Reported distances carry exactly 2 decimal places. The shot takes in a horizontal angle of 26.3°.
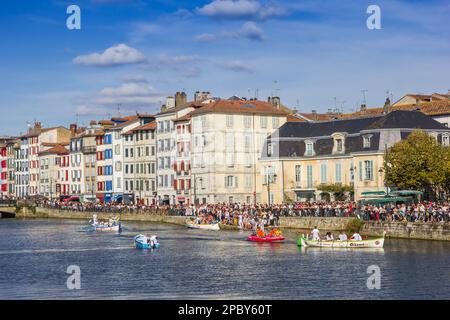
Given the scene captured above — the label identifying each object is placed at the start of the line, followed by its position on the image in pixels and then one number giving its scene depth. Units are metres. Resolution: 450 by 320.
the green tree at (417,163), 88.12
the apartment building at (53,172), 170.25
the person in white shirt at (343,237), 72.88
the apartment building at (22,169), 187.75
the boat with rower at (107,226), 102.75
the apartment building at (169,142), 129.88
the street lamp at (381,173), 92.06
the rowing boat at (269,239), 80.57
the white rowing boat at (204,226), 98.50
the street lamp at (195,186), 122.93
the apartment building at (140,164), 139.38
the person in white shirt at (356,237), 72.00
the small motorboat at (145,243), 76.50
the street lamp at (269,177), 111.94
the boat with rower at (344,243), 70.38
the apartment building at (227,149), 120.75
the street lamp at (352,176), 102.31
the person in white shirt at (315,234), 74.44
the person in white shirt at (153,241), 76.56
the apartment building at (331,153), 97.38
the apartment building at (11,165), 195.38
